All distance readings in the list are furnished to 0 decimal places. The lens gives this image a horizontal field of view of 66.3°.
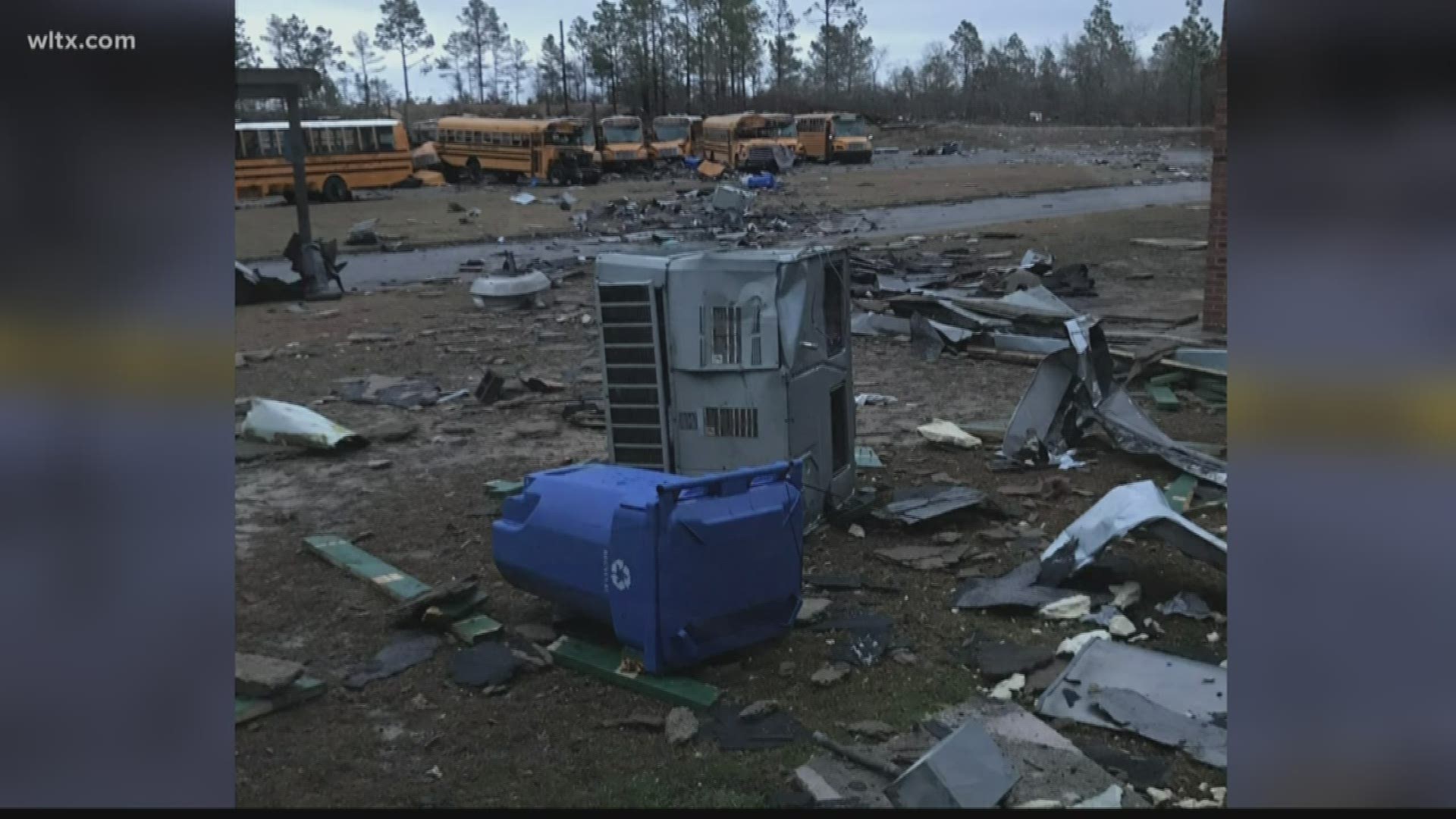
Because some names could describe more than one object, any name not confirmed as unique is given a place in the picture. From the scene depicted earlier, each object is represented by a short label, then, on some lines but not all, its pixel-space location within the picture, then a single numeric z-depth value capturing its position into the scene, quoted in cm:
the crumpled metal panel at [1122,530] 514
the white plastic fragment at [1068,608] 511
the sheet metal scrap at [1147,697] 399
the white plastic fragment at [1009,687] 440
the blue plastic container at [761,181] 3272
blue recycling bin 427
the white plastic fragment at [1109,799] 356
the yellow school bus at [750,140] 3859
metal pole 1520
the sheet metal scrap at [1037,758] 364
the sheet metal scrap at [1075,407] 740
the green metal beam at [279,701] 430
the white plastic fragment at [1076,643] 471
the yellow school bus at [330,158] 2972
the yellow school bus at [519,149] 3566
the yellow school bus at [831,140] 4381
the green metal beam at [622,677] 435
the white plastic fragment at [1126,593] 514
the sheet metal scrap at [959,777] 347
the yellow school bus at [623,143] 3947
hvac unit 570
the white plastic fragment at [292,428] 830
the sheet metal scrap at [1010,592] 523
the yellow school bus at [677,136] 4241
